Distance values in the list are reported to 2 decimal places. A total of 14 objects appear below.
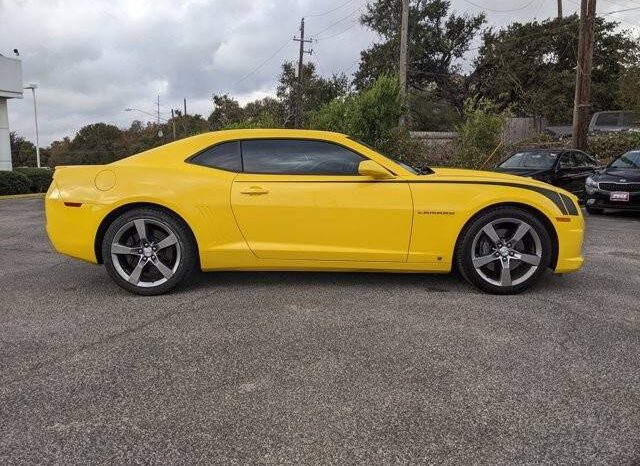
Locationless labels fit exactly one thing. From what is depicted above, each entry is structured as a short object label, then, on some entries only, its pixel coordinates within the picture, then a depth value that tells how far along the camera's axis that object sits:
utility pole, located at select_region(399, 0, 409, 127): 22.12
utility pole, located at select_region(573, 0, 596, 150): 14.90
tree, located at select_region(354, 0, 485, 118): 40.00
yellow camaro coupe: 4.27
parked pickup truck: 21.91
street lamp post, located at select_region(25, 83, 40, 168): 42.67
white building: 19.58
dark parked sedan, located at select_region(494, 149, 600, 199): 11.02
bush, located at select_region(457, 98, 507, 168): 15.16
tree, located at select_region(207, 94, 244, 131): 63.38
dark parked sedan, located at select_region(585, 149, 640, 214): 9.87
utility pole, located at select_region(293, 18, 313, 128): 34.41
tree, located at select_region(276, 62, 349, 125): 42.28
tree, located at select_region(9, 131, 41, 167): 76.36
